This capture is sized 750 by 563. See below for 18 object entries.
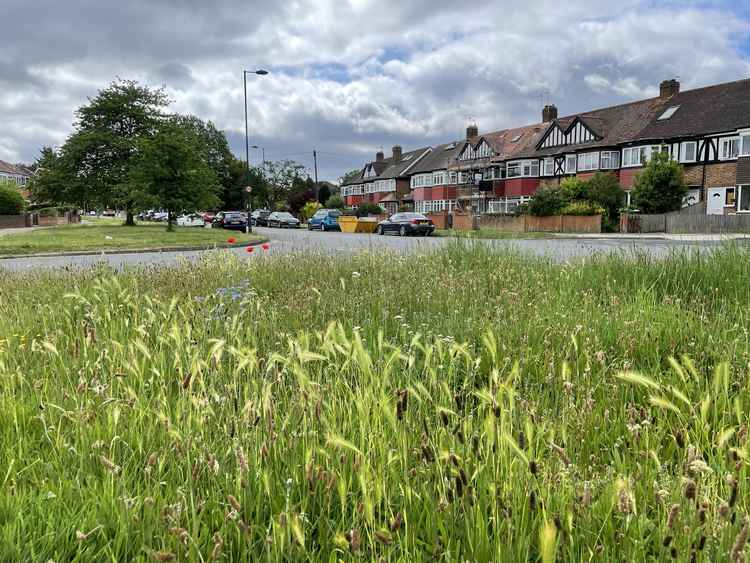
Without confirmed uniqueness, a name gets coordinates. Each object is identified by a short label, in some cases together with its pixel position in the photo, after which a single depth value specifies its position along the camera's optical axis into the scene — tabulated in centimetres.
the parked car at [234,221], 4631
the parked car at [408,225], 3659
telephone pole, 7779
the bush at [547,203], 3891
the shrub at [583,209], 3706
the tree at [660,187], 3750
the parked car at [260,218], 6028
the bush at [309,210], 6614
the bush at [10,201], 4672
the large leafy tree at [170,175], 3266
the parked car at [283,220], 5782
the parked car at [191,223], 6475
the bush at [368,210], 6297
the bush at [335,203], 7712
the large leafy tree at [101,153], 4291
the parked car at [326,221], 4941
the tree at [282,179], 9762
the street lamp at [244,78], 3934
